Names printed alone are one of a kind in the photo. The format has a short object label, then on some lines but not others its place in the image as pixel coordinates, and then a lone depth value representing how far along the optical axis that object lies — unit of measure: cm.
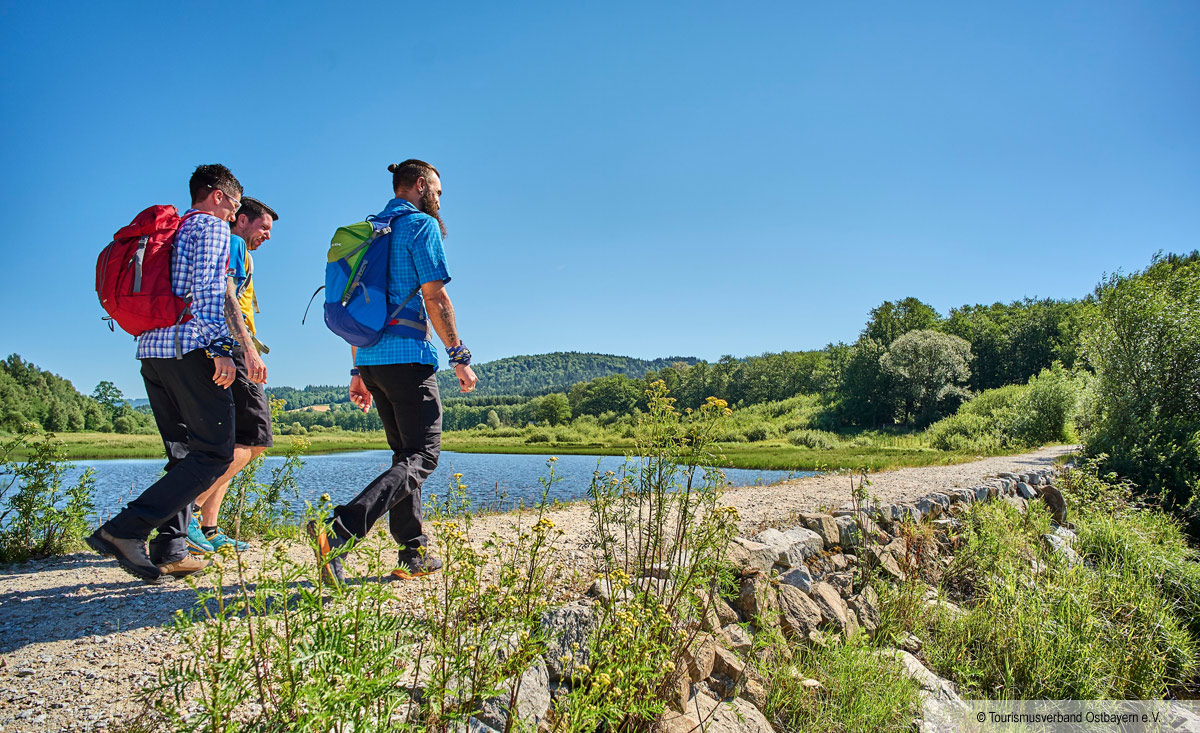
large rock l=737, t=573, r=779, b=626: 376
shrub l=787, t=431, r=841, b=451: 3352
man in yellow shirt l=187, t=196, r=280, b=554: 340
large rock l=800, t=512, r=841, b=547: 536
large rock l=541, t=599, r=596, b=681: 262
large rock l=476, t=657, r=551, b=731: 217
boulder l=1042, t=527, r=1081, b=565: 669
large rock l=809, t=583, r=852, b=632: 434
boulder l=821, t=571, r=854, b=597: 488
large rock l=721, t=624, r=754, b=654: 353
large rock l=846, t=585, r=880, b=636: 467
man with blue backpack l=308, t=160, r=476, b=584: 334
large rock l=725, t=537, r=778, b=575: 395
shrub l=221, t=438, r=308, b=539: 462
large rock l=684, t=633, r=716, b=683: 299
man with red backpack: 301
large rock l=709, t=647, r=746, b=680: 328
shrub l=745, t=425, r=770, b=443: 4328
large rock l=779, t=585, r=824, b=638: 401
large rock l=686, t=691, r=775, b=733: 282
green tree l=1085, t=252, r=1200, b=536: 1065
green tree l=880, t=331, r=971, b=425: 4172
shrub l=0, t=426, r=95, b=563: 387
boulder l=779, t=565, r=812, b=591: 441
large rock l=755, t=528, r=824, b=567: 460
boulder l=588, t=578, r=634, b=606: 283
